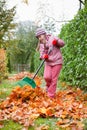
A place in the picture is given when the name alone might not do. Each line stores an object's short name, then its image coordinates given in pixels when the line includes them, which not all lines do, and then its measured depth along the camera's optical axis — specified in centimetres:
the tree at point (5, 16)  2577
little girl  589
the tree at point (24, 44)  3868
